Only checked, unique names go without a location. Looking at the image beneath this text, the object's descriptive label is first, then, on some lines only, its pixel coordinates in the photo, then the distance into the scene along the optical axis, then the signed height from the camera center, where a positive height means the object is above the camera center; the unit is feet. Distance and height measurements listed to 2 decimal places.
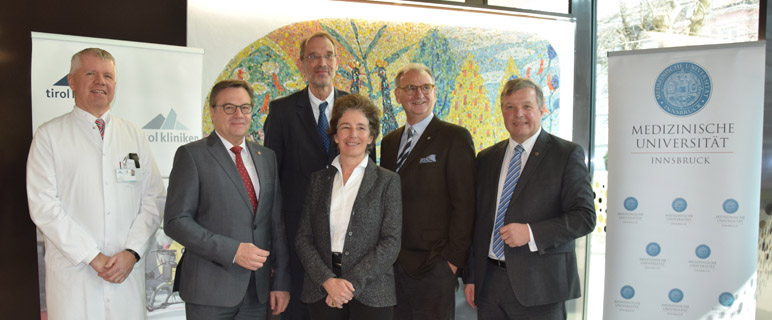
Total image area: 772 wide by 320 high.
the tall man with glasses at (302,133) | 10.39 +0.32
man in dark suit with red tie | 7.93 -1.05
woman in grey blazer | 7.92 -1.28
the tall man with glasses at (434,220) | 9.66 -1.33
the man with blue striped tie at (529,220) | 8.91 -1.22
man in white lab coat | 8.66 -0.99
